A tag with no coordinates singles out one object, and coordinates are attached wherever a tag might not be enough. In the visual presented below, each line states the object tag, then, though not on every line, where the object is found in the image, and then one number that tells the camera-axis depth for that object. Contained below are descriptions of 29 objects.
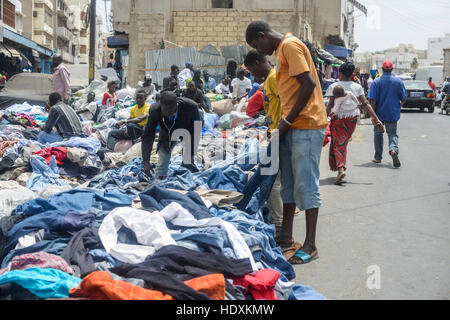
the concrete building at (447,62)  47.86
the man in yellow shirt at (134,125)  9.66
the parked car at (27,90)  14.57
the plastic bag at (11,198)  4.93
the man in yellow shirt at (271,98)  5.17
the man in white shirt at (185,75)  16.67
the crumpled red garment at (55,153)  7.88
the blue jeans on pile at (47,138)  9.07
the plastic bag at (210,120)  10.77
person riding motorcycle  22.15
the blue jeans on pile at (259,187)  4.89
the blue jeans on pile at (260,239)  3.89
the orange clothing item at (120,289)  2.62
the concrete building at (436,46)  131.88
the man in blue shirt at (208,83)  17.97
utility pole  19.20
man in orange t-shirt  4.22
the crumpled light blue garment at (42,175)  7.02
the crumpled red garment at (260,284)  3.17
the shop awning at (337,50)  32.34
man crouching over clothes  6.53
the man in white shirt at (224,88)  17.36
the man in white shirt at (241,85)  15.32
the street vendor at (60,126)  9.09
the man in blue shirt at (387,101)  9.14
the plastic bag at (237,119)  9.96
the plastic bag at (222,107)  12.98
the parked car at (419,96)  23.03
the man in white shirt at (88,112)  14.14
